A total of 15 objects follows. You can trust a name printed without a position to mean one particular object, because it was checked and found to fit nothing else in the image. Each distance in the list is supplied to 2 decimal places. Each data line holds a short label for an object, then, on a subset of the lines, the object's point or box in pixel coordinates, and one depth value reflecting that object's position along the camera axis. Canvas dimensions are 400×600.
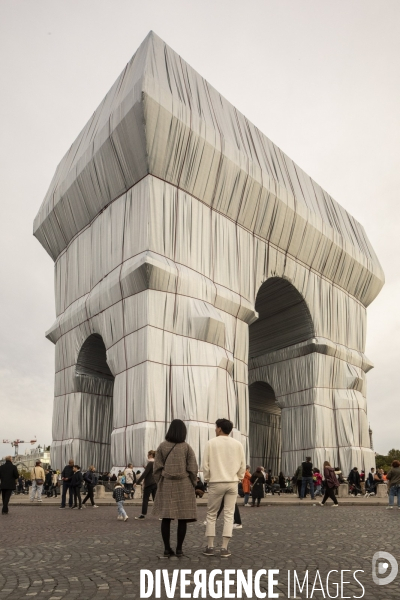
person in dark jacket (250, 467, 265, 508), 20.23
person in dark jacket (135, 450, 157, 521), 14.07
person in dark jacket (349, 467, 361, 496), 31.08
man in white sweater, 7.99
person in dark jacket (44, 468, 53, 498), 29.36
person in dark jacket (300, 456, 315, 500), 24.00
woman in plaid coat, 7.75
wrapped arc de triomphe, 26.47
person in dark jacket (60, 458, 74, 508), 19.65
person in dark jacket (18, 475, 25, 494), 40.38
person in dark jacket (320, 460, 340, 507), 20.37
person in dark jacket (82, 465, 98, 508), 19.84
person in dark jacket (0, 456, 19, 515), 16.64
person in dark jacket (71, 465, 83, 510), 19.44
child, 13.59
